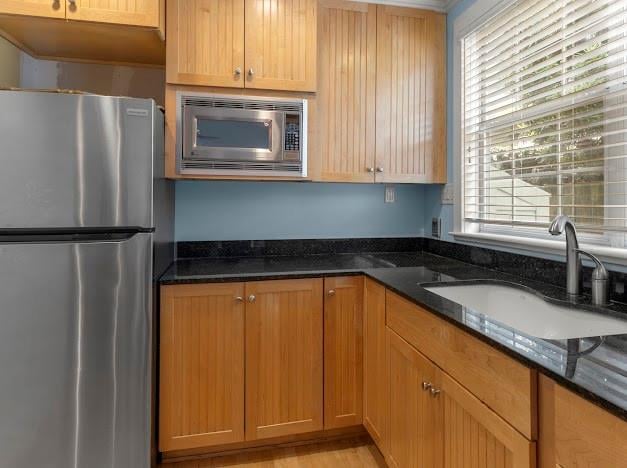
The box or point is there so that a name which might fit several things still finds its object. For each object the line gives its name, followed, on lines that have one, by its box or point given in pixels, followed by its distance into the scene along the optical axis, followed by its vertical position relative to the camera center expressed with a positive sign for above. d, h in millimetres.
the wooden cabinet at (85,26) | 1684 +928
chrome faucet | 1245 -127
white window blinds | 1359 +464
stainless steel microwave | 1891 +474
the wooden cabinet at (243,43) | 1896 +934
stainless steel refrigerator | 1442 -177
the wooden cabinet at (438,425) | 942 -561
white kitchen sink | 1185 -285
